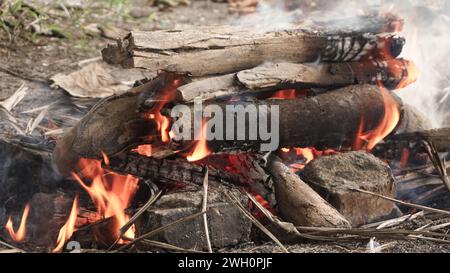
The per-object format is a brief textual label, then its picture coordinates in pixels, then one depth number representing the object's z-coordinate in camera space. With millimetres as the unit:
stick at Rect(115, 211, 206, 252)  2920
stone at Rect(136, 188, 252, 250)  3010
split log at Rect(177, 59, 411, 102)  3383
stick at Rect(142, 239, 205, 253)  2889
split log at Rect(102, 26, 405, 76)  3311
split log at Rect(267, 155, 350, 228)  3154
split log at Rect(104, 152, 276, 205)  3332
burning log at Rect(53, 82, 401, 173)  3441
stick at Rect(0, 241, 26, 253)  3056
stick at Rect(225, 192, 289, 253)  2982
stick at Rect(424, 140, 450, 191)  3775
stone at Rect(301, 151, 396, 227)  3387
